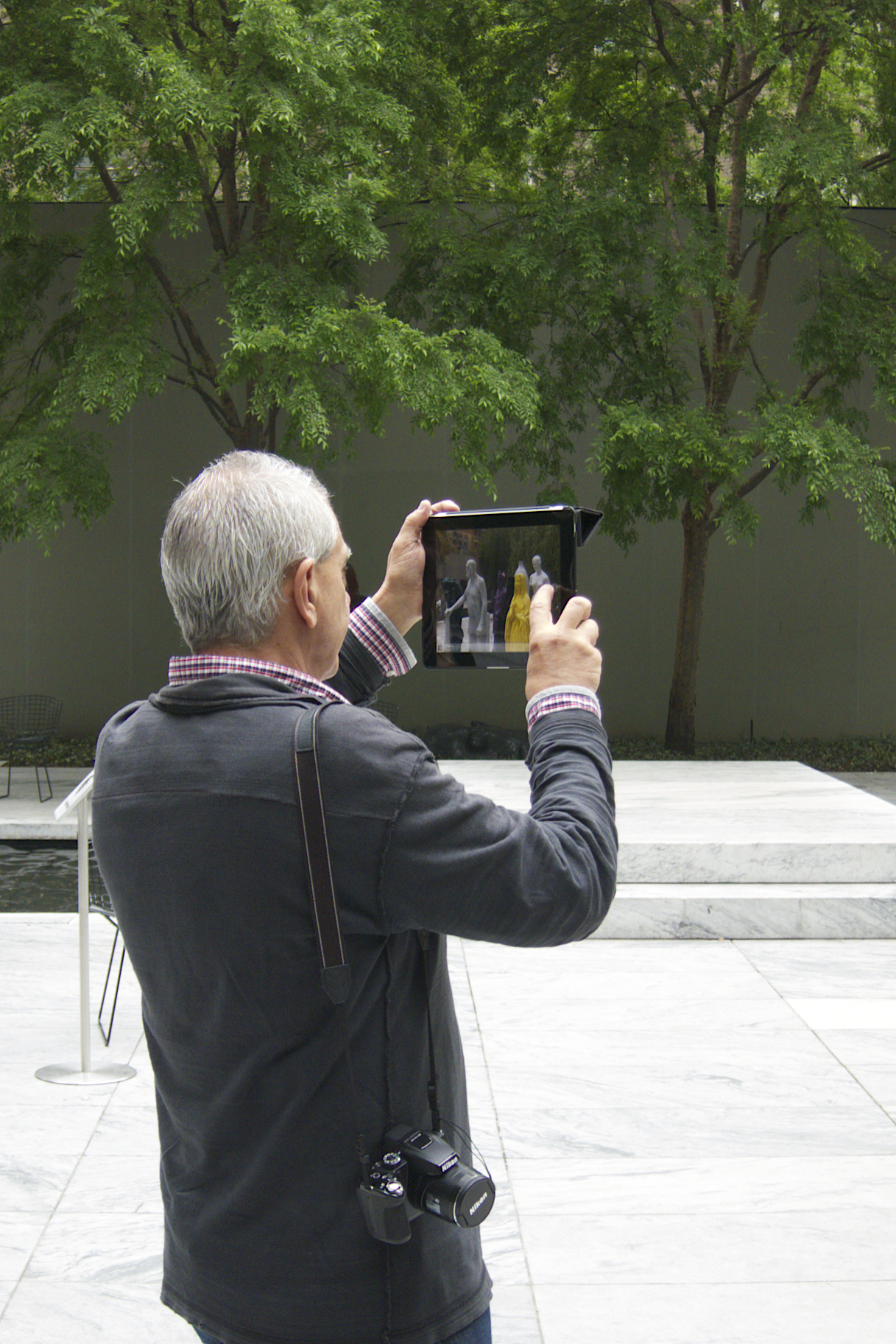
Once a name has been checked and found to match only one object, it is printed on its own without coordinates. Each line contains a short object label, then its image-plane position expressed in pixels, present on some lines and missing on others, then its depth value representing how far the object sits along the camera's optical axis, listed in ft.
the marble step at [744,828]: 23.49
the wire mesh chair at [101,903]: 17.75
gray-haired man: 4.77
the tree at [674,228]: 39.58
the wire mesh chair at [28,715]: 53.67
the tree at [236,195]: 32.86
